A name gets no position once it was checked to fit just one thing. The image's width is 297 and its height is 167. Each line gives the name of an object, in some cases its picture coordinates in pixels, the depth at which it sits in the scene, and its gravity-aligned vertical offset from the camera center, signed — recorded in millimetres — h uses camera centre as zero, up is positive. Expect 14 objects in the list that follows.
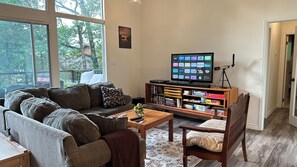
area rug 2734 -1225
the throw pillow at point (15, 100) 2609 -412
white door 4122 -653
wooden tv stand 4066 -665
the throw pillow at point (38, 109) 2066 -416
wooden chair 2044 -743
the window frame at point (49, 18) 3591 +899
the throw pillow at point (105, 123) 1902 -503
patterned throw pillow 4043 -579
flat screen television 4273 -4
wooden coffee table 2926 -790
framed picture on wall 5306 +767
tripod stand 4350 -196
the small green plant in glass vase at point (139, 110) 3314 -676
